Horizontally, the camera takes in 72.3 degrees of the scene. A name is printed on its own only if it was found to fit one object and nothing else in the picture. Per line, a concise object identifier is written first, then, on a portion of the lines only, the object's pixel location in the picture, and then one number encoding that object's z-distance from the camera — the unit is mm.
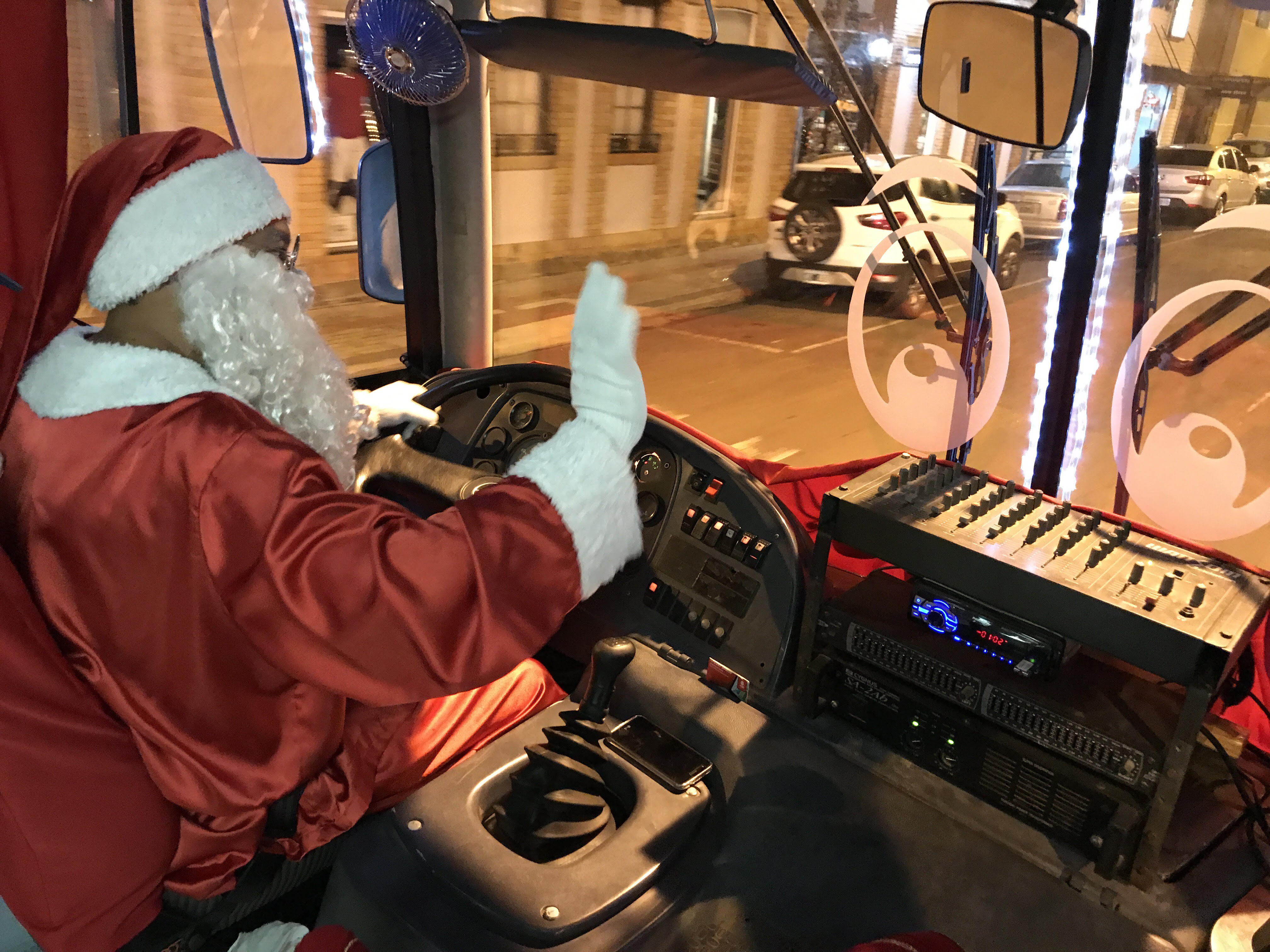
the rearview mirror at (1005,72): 1470
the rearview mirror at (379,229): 2768
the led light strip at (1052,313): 1632
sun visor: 1628
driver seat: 1170
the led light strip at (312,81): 2529
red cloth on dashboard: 1993
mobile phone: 1561
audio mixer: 1168
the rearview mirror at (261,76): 2514
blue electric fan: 2141
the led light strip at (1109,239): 1561
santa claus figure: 1092
